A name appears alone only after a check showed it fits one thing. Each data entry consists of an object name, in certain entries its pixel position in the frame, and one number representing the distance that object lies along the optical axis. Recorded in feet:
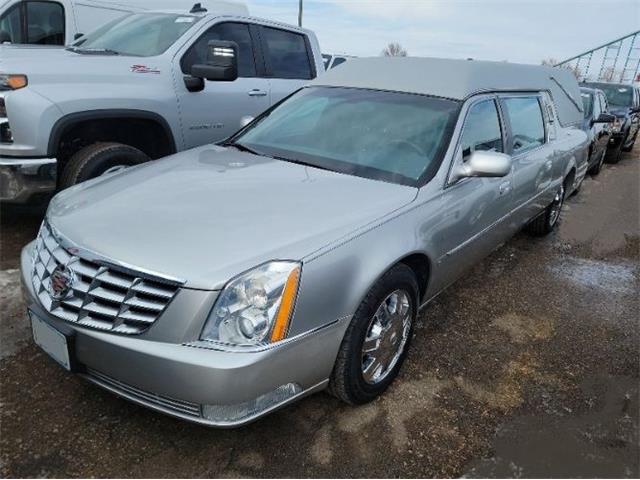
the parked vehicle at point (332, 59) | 45.94
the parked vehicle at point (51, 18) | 21.84
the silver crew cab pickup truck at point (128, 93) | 12.17
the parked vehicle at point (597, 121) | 25.71
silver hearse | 6.64
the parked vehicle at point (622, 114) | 38.21
